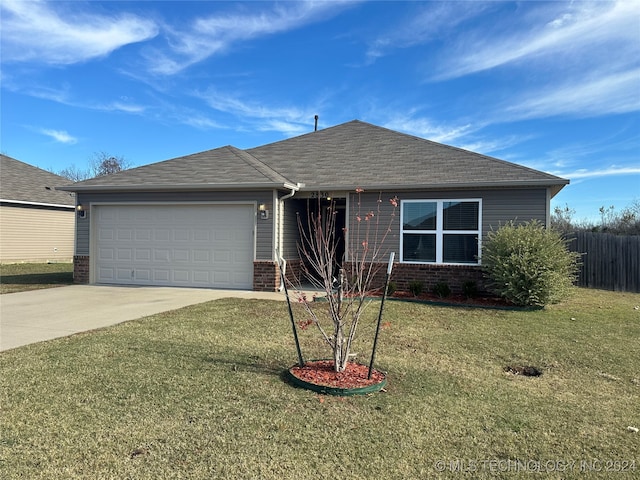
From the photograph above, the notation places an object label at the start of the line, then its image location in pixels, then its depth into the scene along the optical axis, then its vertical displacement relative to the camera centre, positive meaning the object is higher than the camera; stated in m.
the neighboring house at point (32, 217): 18.14 +1.19
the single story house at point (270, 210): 10.49 +0.99
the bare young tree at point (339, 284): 4.38 -0.47
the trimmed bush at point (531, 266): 8.60 -0.31
